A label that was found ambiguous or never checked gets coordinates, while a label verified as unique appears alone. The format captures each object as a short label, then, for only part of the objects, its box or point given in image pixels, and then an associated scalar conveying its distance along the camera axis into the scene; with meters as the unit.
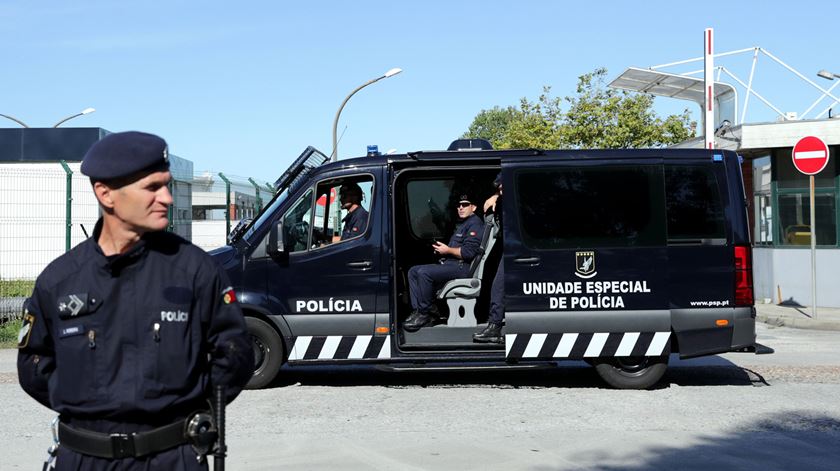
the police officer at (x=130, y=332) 2.95
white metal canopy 25.19
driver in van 9.17
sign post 15.38
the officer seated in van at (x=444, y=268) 9.86
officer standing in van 9.31
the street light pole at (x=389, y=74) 28.56
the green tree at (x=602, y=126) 44.91
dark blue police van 8.91
